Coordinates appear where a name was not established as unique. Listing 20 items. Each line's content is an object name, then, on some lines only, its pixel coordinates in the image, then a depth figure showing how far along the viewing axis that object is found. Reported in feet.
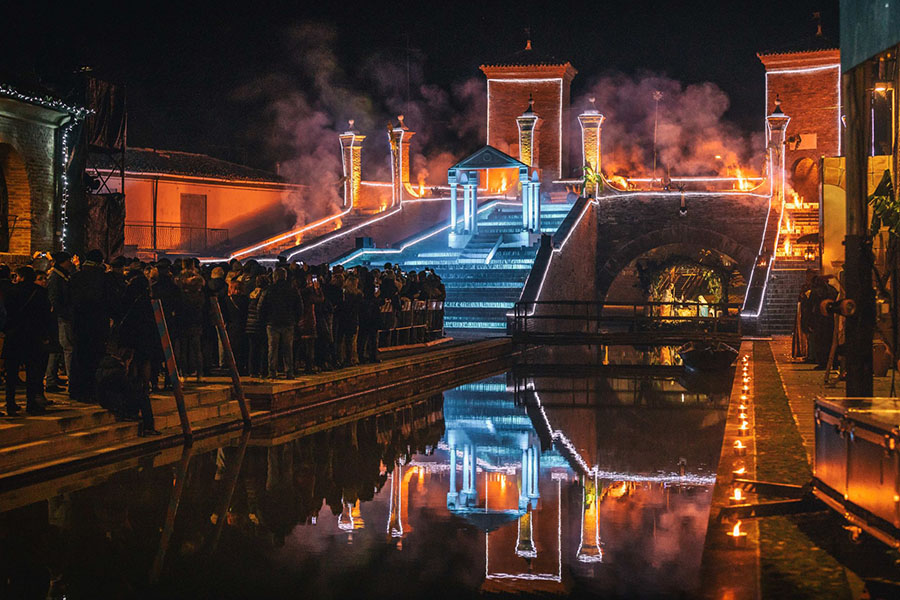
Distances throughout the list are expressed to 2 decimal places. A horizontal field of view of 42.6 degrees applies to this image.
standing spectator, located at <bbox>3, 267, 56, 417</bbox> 35.53
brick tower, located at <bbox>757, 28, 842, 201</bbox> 140.97
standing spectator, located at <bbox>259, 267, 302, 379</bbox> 49.16
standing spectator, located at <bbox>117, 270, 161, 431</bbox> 38.63
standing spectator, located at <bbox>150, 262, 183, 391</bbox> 44.37
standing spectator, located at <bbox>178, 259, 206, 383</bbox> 46.14
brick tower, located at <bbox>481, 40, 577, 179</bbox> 148.77
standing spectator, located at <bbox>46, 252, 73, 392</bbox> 40.86
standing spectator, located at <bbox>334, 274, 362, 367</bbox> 57.67
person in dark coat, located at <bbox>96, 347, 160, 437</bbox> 38.01
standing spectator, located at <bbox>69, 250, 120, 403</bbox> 38.14
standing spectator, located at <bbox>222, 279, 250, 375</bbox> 50.67
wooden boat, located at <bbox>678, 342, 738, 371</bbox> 73.97
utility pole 155.63
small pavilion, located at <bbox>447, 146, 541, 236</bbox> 114.52
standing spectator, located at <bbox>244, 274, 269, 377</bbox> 50.19
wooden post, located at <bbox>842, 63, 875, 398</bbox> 26.86
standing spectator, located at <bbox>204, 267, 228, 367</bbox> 45.88
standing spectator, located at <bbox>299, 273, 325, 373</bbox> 52.01
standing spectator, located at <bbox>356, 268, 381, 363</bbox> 59.88
